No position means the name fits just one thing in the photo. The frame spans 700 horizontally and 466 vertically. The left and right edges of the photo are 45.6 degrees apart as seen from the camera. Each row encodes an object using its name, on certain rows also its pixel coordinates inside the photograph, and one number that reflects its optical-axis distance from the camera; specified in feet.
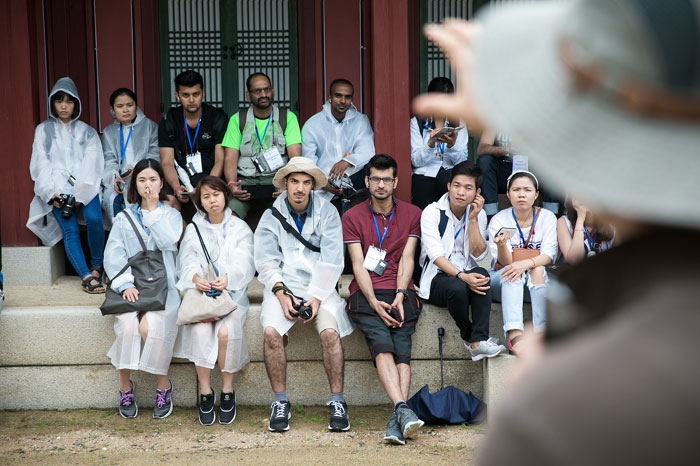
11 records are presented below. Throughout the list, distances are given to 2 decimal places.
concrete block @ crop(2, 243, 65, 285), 22.74
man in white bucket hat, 18.63
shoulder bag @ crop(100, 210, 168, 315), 18.89
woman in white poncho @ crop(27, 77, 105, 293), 22.31
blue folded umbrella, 18.53
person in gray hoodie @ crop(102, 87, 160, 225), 23.00
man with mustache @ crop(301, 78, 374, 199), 22.52
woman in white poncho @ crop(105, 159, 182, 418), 18.79
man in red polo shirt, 18.71
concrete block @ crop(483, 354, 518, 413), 19.03
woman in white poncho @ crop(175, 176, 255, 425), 18.78
